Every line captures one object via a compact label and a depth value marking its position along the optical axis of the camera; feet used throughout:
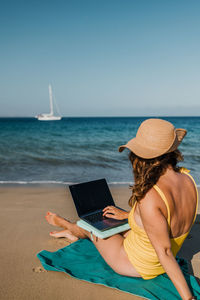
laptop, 9.07
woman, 5.96
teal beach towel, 7.74
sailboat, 191.68
